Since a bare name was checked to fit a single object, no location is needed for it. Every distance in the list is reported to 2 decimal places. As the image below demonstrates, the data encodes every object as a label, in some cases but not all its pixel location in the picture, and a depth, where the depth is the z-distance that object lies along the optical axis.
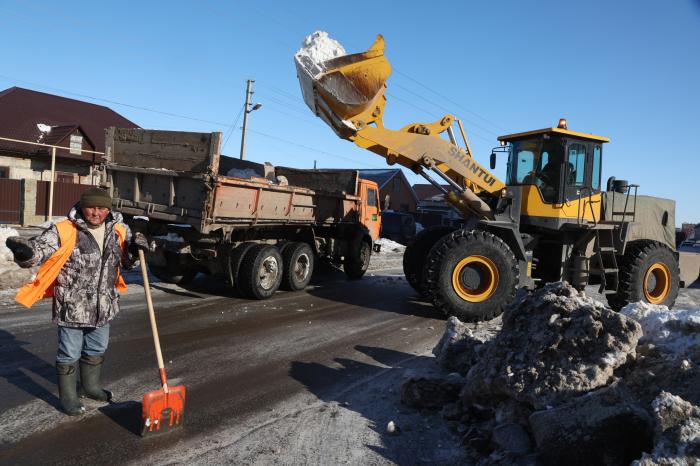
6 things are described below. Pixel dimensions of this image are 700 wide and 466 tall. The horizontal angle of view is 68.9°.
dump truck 8.01
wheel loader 7.63
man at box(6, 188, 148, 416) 3.78
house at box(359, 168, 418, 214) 39.16
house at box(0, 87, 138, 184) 22.28
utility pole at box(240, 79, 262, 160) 27.84
